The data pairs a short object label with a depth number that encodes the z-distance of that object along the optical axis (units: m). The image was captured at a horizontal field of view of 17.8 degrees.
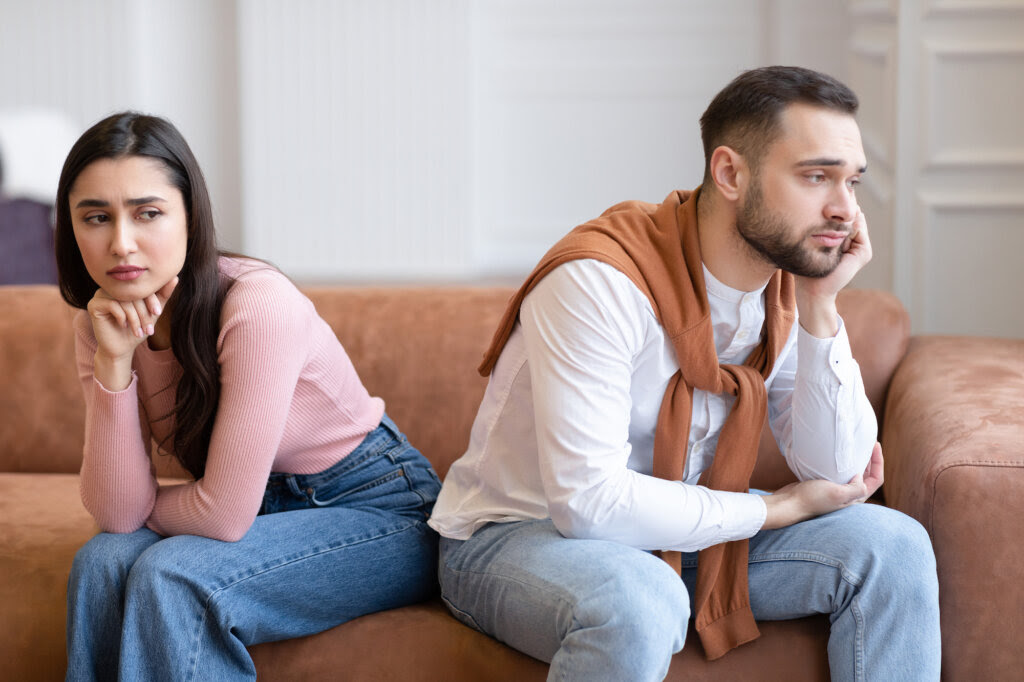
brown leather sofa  3.98
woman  3.96
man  3.93
